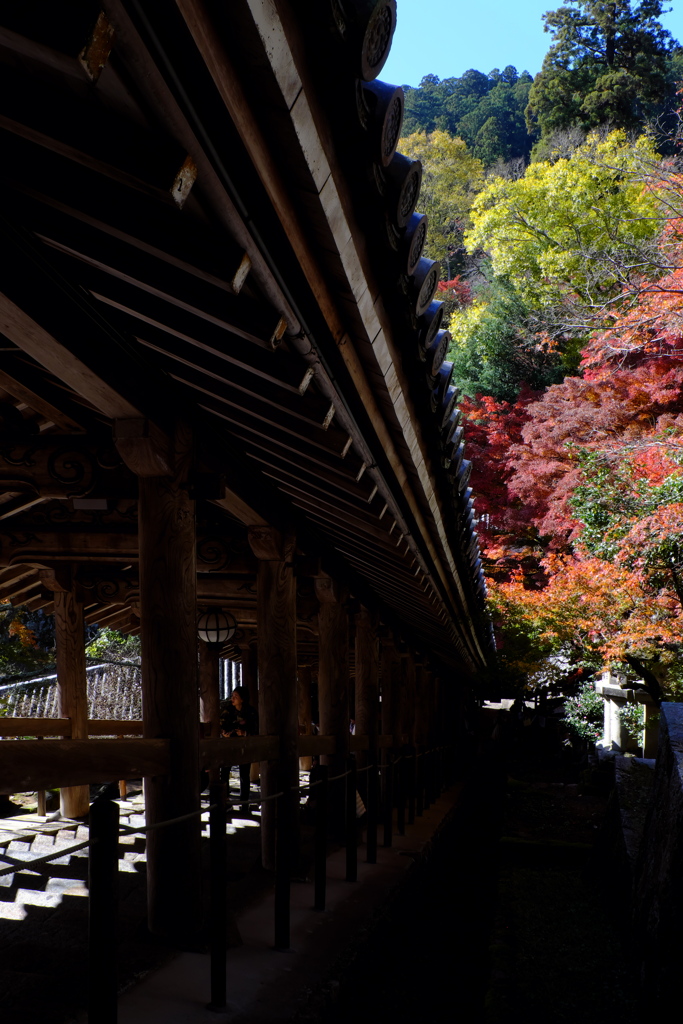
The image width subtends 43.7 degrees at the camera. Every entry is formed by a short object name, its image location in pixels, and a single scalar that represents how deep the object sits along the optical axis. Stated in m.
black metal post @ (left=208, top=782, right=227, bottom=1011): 3.47
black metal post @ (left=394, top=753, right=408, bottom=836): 9.61
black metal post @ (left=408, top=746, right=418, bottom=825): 10.65
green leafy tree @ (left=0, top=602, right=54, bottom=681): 16.84
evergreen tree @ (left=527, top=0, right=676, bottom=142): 38.53
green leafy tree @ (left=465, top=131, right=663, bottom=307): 29.12
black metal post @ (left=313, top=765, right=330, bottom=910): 5.34
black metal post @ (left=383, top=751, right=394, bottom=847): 8.59
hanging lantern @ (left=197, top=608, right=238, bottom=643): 10.30
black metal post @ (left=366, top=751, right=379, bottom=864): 7.48
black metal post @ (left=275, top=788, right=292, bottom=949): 4.45
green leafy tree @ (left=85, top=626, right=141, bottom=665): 25.22
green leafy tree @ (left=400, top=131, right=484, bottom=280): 43.41
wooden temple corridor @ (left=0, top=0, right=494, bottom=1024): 1.60
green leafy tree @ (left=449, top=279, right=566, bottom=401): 30.47
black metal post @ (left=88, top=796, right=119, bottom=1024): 2.61
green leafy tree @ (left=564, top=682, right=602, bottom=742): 22.70
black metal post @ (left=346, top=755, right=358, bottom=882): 6.43
